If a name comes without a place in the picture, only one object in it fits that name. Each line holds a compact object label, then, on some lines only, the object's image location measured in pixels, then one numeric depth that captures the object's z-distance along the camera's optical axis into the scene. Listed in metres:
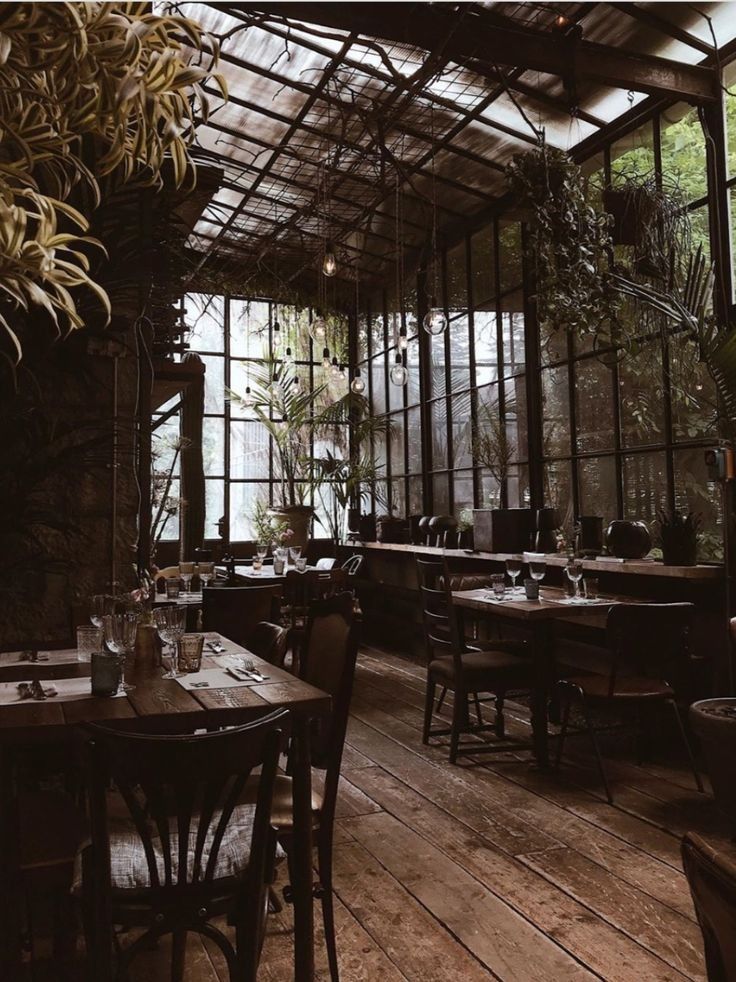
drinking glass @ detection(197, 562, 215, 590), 5.56
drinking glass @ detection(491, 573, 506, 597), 4.65
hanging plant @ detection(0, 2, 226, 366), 0.84
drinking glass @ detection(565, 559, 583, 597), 4.36
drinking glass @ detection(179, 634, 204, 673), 2.43
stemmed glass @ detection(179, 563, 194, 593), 5.42
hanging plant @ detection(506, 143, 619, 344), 4.41
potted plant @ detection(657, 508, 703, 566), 4.35
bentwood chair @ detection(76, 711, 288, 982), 1.49
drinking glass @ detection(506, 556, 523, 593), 4.75
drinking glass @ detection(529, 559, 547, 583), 4.47
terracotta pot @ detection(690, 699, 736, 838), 3.02
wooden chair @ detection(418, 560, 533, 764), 4.05
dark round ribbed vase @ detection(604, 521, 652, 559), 4.74
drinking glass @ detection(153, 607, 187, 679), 2.51
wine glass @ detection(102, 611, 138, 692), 2.36
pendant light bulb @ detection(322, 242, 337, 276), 5.77
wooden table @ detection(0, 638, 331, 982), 1.81
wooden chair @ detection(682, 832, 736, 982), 0.70
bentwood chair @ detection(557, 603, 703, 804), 3.58
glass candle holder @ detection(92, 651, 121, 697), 2.13
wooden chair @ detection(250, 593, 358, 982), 2.19
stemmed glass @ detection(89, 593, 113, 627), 2.64
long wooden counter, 4.16
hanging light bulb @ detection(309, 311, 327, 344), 7.37
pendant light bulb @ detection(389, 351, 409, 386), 6.98
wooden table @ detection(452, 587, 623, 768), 3.99
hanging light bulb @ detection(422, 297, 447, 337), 5.79
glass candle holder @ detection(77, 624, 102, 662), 2.55
